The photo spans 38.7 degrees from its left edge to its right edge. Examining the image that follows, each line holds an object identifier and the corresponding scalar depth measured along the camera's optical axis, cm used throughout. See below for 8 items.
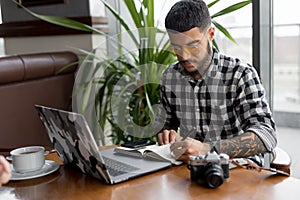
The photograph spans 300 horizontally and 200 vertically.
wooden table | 106
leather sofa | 238
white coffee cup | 128
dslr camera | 110
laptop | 109
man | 154
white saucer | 126
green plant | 242
